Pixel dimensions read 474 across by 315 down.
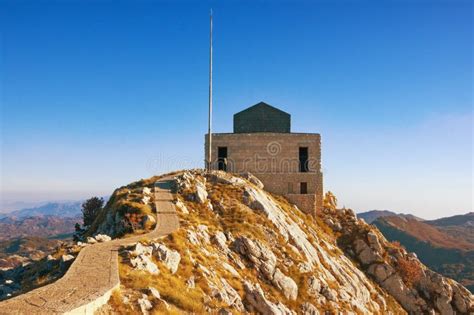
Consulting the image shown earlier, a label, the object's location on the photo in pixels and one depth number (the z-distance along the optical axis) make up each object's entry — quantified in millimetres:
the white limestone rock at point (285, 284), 28297
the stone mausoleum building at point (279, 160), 49562
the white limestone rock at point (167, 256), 21344
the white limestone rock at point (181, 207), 32719
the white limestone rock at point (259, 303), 24047
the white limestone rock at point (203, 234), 27781
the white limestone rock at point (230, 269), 25631
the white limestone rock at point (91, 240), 23847
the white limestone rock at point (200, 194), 35406
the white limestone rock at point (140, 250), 20562
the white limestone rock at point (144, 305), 15324
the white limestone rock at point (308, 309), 28152
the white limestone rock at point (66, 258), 20141
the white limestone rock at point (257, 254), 29016
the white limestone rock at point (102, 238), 24681
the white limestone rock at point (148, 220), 28514
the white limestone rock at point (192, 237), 26031
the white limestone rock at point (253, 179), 47675
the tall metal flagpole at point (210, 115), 44656
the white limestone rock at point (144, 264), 19420
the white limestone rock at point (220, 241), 28562
